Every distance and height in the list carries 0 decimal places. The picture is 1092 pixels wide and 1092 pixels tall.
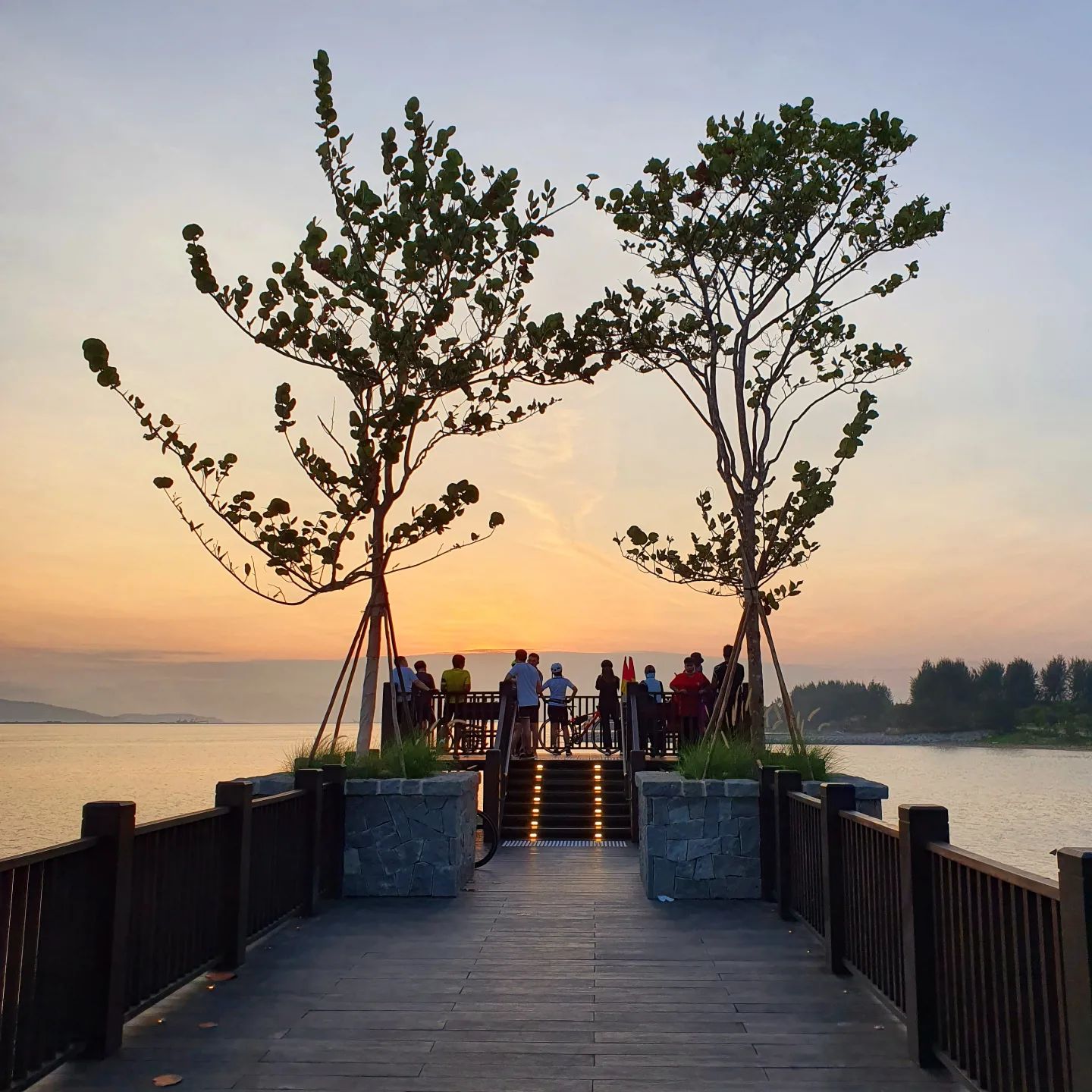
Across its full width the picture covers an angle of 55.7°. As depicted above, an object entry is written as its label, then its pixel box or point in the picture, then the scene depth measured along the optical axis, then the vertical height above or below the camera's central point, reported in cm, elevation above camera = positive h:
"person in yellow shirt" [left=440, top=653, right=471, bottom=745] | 1762 +37
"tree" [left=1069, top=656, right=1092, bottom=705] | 14975 +352
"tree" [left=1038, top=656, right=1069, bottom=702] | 15425 +277
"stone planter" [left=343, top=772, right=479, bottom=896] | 895 -109
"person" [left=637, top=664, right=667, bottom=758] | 1650 -25
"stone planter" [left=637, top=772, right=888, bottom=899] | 879 -111
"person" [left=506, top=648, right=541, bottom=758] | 1769 +25
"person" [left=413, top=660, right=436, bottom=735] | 1686 +9
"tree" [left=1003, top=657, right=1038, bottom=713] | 15038 +387
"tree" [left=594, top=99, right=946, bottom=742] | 1191 +536
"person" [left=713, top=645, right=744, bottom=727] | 1279 +36
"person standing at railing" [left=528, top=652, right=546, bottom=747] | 1883 -35
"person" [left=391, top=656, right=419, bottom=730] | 1115 +17
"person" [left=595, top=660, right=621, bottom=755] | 1934 +23
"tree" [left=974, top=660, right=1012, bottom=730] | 15100 +189
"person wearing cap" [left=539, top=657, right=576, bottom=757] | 1992 +17
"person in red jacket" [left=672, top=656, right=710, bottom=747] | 1614 +19
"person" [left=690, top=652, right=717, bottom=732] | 1620 +13
